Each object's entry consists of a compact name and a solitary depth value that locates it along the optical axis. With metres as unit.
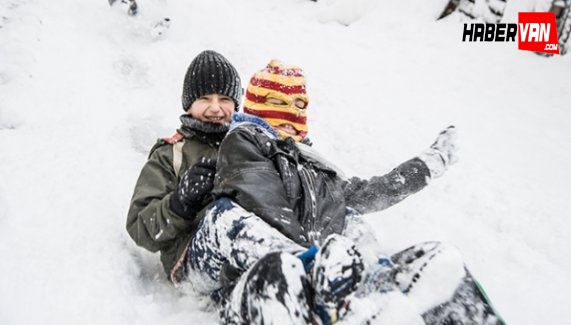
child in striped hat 1.24
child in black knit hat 1.91
